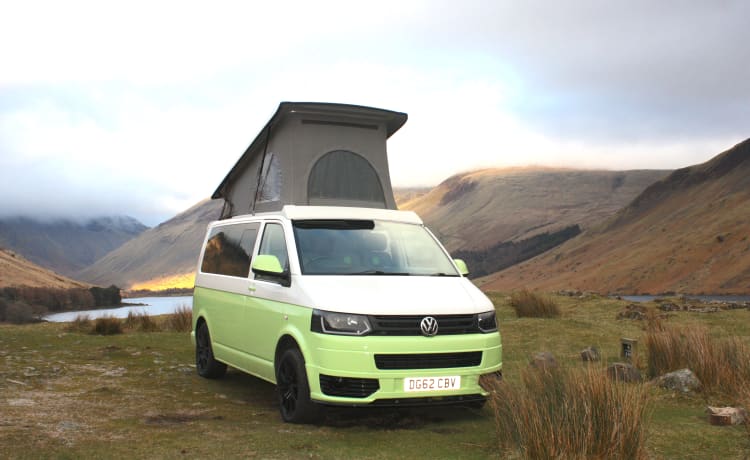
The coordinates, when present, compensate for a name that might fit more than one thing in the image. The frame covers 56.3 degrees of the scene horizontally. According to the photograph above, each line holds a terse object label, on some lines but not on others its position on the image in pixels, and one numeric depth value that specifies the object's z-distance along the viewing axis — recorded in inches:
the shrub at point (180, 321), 621.3
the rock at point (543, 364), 228.1
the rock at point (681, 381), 293.9
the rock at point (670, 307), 727.4
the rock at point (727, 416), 238.4
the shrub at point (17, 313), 2163.9
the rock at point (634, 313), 637.3
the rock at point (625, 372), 292.9
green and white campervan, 231.9
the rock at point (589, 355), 356.2
